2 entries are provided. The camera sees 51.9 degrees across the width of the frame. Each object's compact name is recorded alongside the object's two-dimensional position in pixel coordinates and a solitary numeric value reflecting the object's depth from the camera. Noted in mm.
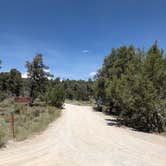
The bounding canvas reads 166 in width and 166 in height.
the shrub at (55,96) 28705
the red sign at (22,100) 14528
